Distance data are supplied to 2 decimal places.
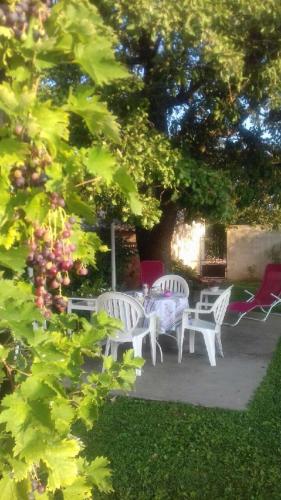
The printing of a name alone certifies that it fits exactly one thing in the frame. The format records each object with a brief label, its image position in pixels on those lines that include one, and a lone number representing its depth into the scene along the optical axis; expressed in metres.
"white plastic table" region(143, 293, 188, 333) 6.67
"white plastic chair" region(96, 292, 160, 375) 5.98
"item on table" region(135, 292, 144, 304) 6.83
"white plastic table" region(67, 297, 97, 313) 6.93
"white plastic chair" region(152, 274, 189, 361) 8.53
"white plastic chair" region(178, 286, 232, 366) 6.35
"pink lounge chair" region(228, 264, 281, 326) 9.00
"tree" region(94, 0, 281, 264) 6.18
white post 8.02
